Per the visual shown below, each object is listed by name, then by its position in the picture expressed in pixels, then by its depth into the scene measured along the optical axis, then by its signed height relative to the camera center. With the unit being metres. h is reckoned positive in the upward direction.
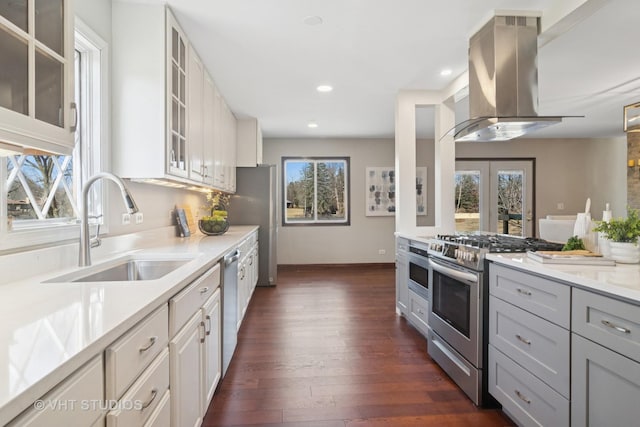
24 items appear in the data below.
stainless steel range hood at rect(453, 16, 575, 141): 2.40 +0.94
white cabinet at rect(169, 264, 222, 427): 1.37 -0.65
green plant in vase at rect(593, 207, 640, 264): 1.66 -0.12
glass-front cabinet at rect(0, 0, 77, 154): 1.03 +0.44
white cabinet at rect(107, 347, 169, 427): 0.92 -0.55
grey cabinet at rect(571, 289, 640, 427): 1.21 -0.56
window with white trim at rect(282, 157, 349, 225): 6.75 +0.39
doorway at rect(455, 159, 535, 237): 6.78 +0.32
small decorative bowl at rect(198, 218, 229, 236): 3.68 -0.16
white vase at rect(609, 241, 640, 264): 1.66 -0.19
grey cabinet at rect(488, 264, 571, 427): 1.53 -0.66
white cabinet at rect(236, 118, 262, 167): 5.29 +1.03
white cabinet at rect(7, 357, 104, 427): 0.62 -0.38
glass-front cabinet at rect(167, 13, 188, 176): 2.32 +0.80
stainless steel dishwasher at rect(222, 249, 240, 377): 2.34 -0.68
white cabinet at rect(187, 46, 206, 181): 2.82 +0.81
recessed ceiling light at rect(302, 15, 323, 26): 2.44 +1.34
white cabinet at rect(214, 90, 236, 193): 3.87 +0.80
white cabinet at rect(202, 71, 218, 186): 3.32 +0.79
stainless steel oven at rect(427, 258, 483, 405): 2.11 -0.74
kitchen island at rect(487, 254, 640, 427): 1.25 -0.55
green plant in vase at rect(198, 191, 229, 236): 3.68 -0.14
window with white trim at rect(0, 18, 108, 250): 1.53 +0.18
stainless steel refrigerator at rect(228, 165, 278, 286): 5.27 +0.11
